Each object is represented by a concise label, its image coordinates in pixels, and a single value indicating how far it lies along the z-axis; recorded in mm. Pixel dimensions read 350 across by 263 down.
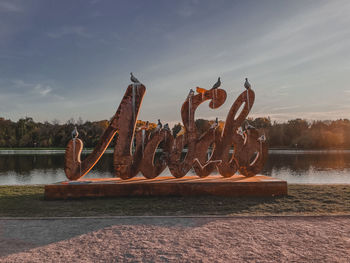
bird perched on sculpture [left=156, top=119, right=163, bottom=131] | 8673
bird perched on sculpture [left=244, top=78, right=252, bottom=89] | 9227
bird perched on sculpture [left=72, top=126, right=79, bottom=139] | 8481
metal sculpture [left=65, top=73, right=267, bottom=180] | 8453
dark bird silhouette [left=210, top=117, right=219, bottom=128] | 9034
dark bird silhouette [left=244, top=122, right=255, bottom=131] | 9338
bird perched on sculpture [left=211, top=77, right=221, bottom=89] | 8865
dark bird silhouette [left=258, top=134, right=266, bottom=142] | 9189
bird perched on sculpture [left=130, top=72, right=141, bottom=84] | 8366
